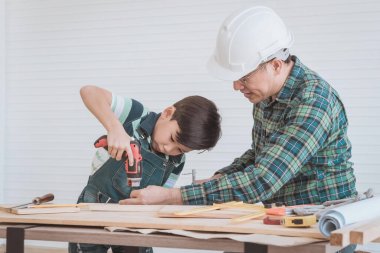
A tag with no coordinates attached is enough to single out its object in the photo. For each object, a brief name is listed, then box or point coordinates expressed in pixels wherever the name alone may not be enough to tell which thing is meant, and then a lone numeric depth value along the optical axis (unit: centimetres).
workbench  162
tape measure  172
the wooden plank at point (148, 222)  170
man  227
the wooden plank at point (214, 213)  201
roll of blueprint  159
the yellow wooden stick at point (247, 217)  186
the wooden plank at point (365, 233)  146
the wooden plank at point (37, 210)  214
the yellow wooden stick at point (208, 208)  204
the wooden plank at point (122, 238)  167
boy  272
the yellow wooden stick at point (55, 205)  232
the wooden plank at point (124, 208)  225
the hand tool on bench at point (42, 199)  251
